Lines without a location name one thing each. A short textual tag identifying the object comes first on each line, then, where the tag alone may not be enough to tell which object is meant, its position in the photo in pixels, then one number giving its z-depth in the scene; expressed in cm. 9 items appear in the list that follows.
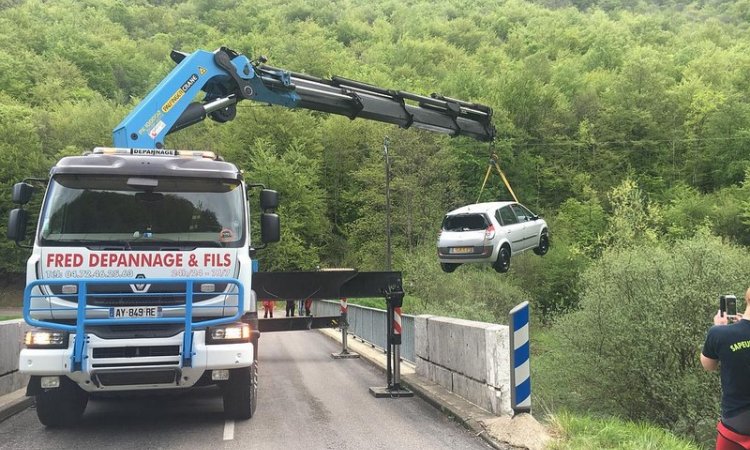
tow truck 711
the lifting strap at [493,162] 1114
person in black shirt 455
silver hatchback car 1141
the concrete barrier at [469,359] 783
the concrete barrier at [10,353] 973
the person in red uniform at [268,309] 2454
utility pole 3564
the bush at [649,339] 1243
